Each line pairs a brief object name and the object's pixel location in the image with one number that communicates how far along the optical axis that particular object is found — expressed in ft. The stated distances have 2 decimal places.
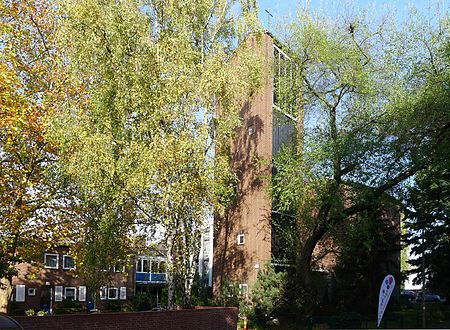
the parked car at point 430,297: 196.13
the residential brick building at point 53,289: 151.23
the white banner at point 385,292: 66.74
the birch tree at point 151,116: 69.26
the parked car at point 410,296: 191.40
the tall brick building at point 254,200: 102.01
